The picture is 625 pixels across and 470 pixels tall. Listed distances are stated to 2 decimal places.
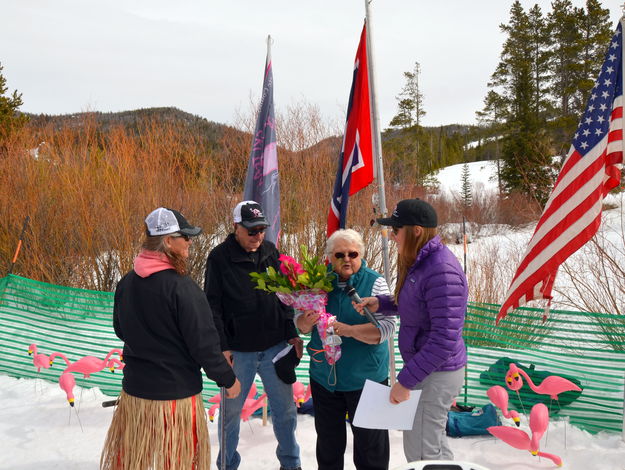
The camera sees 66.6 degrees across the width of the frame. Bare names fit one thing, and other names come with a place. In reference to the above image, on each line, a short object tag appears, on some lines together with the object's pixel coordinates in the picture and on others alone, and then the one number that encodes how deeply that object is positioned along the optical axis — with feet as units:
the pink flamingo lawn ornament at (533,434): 10.43
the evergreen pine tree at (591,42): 96.58
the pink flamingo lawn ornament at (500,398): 11.76
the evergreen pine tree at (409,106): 153.69
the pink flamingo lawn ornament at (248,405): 12.15
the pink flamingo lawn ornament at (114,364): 14.53
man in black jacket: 10.14
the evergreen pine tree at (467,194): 101.62
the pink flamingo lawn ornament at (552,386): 11.66
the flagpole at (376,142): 11.60
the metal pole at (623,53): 10.71
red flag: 12.55
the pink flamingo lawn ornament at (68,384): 13.20
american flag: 10.83
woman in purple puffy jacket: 7.21
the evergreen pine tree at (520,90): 106.42
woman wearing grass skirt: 7.84
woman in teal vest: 8.79
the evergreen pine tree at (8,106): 64.64
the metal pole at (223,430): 9.20
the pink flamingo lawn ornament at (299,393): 13.30
